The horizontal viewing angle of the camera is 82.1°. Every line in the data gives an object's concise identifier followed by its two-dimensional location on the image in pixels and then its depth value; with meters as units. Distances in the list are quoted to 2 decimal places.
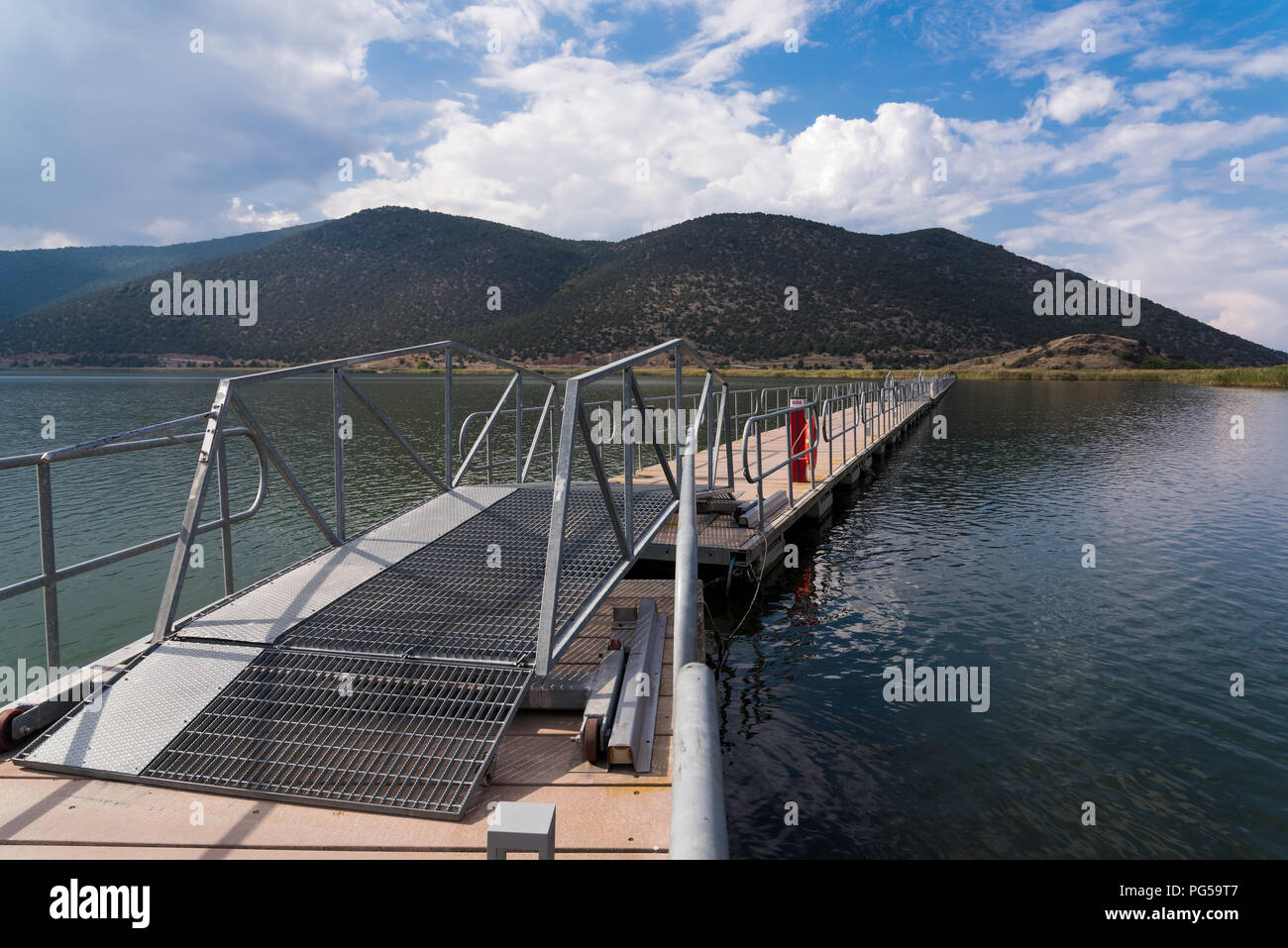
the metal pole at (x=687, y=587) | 1.80
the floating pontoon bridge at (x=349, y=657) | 3.27
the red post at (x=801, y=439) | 11.48
